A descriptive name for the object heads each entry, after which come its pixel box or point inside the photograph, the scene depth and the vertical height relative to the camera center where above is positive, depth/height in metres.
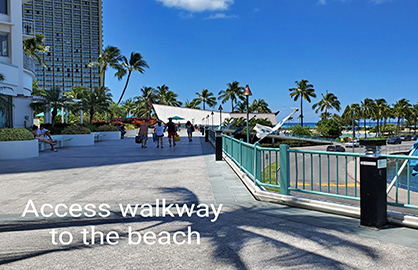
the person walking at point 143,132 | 19.83 -0.01
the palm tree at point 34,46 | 33.55 +8.40
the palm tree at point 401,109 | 123.88 +7.90
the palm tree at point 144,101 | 86.00 +7.56
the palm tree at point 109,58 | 45.38 +9.47
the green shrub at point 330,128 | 95.38 +0.93
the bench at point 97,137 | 26.89 -0.39
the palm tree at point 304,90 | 103.56 +12.11
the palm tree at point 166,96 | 97.88 +9.89
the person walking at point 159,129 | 19.66 +0.15
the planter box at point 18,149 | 14.39 -0.71
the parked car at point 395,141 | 84.56 -2.33
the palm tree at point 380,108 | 124.94 +8.24
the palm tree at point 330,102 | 118.69 +9.92
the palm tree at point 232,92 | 108.06 +12.14
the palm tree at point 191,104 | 113.94 +9.23
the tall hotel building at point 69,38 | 162.75 +44.64
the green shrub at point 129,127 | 41.94 +0.58
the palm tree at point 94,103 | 32.50 +2.71
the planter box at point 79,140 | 22.06 -0.50
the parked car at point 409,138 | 97.34 -1.87
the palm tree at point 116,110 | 58.72 +3.79
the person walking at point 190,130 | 27.94 +0.13
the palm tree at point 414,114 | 126.26 +6.19
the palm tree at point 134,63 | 55.12 +10.75
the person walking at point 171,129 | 20.42 +0.16
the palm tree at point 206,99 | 113.69 +10.54
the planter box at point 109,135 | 28.89 -0.27
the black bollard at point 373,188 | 4.74 -0.76
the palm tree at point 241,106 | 113.23 +8.10
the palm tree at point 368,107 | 125.88 +8.60
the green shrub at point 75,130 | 22.11 +0.12
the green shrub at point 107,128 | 29.57 +0.33
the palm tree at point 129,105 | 91.64 +7.20
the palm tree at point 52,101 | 24.19 +2.13
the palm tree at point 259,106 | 124.50 +9.06
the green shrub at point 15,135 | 14.59 -0.12
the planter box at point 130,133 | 39.41 -0.13
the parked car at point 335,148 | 61.81 -2.94
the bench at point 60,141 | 20.39 -0.53
